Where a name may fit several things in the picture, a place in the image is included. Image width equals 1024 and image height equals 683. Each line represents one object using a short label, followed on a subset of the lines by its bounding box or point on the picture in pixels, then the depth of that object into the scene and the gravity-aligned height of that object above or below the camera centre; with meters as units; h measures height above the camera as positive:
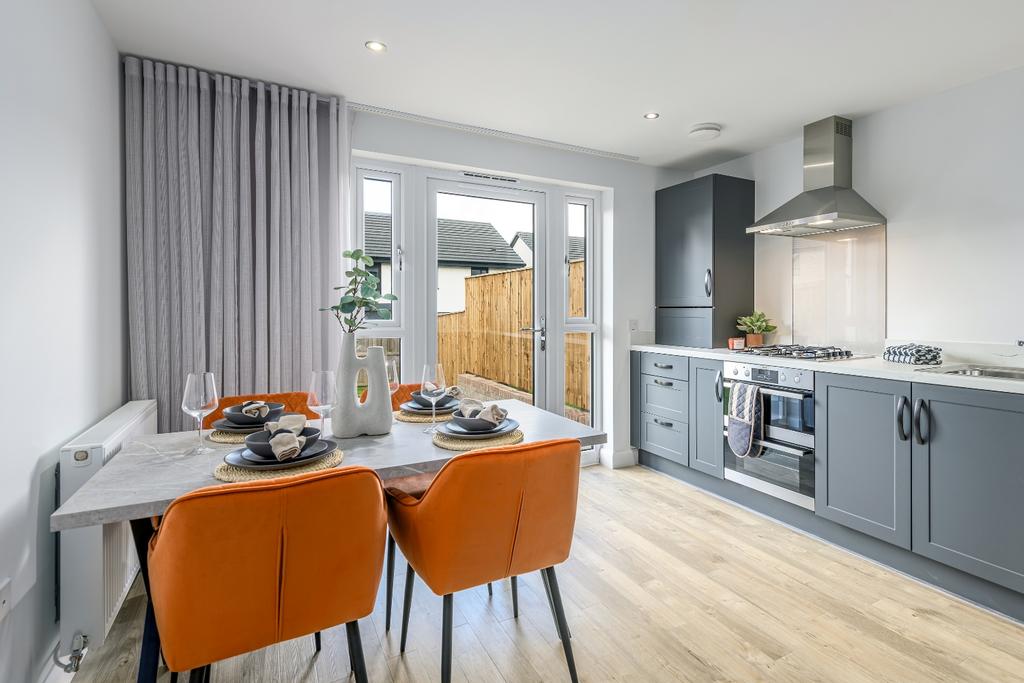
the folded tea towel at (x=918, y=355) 2.73 -0.14
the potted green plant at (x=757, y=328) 3.77 +0.02
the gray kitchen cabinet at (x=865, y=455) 2.44 -0.62
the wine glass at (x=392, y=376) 1.85 -0.15
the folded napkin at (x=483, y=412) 1.74 -0.27
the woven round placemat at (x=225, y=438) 1.73 -0.35
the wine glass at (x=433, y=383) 2.01 -0.19
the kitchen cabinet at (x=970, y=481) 2.08 -0.64
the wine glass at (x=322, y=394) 1.75 -0.20
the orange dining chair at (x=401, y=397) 2.50 -0.31
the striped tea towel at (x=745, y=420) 3.13 -0.55
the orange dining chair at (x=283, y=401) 2.30 -0.30
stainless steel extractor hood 3.10 +0.87
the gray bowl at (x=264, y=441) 1.43 -0.31
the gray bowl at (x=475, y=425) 1.72 -0.30
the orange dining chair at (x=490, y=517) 1.40 -0.52
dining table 1.18 -0.37
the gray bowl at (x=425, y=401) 2.07 -0.28
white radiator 1.69 -0.75
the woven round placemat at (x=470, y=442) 1.63 -0.35
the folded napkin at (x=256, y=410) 1.84 -0.27
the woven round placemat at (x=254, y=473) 1.34 -0.37
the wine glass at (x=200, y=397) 1.60 -0.20
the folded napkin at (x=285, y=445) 1.40 -0.30
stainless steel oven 2.87 -0.61
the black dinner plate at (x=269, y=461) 1.39 -0.34
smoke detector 3.39 +1.33
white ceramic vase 1.76 -0.22
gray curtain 2.54 +0.56
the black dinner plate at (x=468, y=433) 1.71 -0.33
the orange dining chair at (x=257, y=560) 1.10 -0.51
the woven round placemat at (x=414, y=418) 1.99 -0.33
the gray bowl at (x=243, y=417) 1.81 -0.29
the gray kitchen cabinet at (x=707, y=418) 3.44 -0.59
